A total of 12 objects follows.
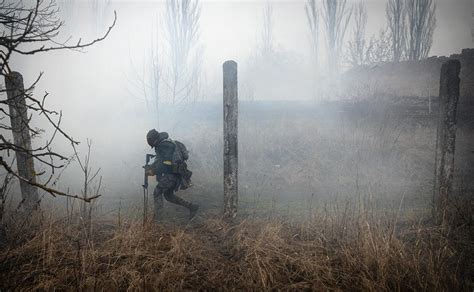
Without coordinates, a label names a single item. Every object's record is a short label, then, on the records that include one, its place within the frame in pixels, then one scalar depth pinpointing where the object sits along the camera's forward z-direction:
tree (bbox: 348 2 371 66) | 20.95
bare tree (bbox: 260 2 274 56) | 25.16
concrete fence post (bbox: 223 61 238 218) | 4.79
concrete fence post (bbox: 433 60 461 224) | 4.78
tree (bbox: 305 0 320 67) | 19.83
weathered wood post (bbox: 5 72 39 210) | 4.73
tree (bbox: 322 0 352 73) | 18.91
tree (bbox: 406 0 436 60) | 17.92
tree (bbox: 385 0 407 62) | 18.64
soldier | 4.90
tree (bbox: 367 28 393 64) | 19.57
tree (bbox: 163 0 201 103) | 12.76
